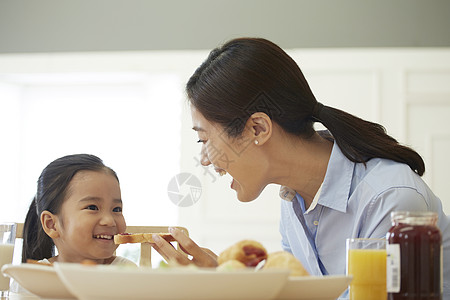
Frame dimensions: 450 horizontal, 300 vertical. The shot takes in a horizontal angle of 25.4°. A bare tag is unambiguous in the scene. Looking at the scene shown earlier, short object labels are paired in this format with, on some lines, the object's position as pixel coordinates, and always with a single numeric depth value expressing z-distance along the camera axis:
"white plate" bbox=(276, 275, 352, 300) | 1.32
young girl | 2.45
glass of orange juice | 1.46
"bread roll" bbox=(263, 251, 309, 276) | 1.38
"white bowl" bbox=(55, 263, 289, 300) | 1.22
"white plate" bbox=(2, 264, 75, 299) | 1.34
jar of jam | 1.39
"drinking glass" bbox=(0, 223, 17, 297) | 1.79
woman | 1.97
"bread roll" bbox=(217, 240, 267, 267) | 1.40
